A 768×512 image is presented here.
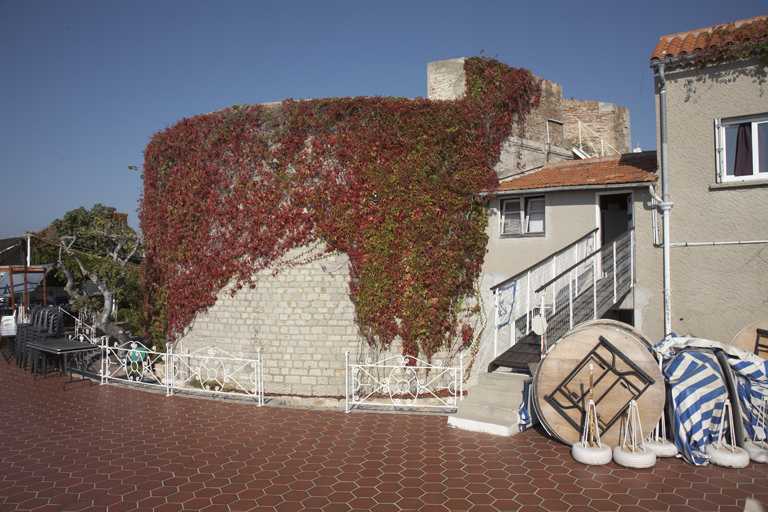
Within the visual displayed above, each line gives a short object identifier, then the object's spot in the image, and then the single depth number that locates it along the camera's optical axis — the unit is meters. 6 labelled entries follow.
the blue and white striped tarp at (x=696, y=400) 5.99
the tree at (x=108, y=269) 15.73
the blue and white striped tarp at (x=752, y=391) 6.23
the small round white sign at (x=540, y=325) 7.64
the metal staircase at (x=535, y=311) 7.61
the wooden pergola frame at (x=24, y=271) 18.05
